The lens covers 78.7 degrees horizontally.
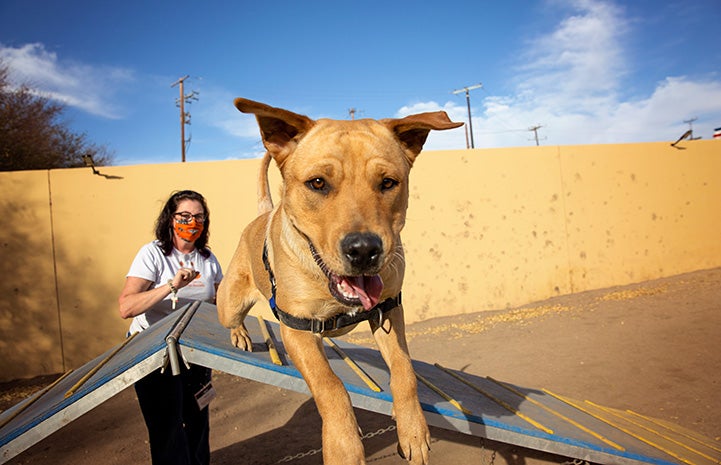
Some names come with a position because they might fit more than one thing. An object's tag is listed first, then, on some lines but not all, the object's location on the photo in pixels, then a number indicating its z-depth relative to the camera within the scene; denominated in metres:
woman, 3.15
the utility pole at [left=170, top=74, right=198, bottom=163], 28.36
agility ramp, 2.21
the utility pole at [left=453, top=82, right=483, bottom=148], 37.44
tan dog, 2.00
